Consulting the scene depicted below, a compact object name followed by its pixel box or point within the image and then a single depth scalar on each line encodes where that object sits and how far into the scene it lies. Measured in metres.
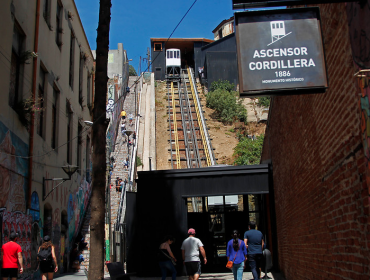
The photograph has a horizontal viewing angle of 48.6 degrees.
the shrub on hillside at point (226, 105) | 44.00
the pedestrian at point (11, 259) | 8.34
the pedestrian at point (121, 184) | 24.97
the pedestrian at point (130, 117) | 37.96
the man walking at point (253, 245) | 9.80
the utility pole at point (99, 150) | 7.73
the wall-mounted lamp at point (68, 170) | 13.67
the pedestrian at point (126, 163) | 28.03
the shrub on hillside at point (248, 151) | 32.19
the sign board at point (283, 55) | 4.37
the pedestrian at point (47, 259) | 9.33
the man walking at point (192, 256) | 9.52
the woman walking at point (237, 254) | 9.21
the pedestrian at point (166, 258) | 10.08
